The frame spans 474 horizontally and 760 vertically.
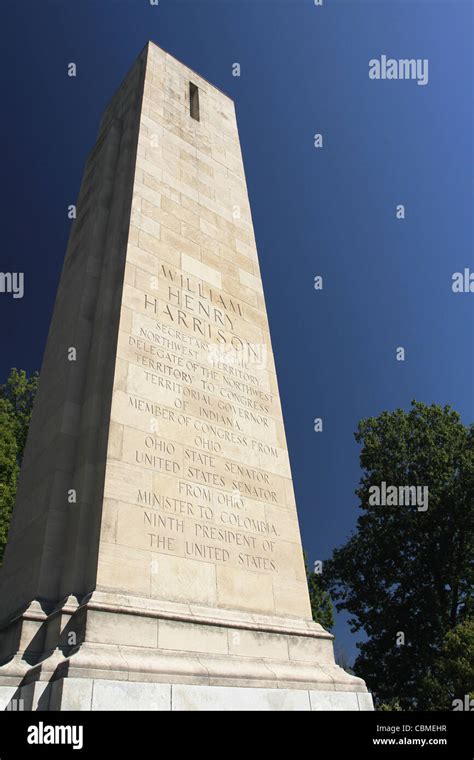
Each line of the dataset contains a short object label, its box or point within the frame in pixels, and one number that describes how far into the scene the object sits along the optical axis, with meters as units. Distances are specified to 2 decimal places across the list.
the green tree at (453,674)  22.75
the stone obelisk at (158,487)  8.81
